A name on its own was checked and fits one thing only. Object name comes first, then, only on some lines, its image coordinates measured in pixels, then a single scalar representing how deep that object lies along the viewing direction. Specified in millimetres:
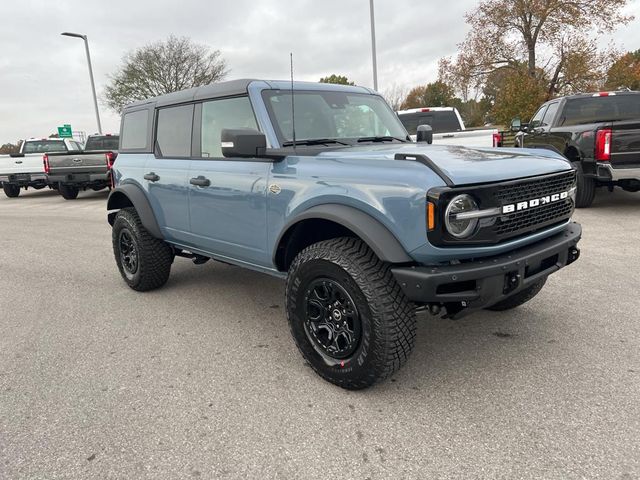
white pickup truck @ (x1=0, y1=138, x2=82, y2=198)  15180
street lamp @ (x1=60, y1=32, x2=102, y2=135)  24773
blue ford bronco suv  2529
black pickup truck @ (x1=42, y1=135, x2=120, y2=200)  13422
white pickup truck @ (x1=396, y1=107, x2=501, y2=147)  10742
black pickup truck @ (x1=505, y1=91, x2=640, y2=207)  7109
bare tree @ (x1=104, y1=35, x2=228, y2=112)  29953
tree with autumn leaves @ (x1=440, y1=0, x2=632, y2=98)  23453
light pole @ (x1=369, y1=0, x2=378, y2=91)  16625
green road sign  34000
